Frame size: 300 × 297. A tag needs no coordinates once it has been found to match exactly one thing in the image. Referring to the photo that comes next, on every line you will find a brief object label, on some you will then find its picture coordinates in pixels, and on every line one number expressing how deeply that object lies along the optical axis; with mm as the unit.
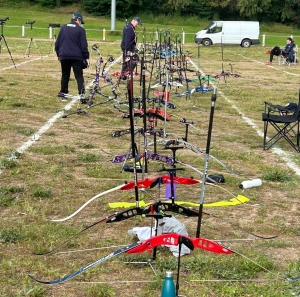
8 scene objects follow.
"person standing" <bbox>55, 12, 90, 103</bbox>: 11008
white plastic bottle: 6062
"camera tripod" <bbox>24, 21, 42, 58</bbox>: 22728
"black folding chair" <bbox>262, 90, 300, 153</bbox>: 7887
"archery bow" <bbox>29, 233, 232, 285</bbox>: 3684
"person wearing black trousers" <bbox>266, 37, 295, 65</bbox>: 24656
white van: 38203
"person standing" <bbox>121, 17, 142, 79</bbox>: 13773
